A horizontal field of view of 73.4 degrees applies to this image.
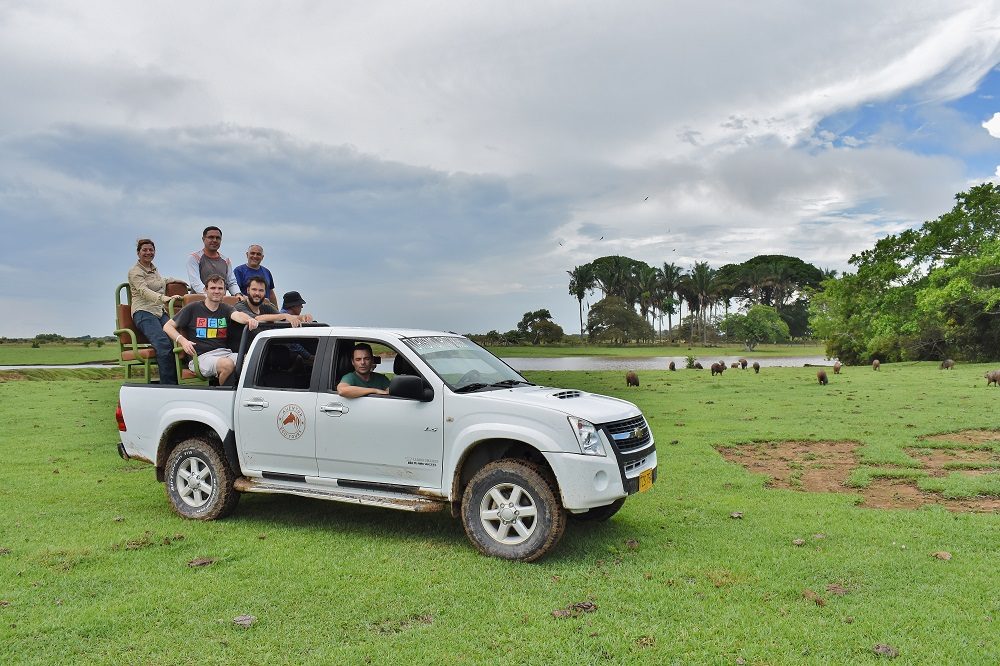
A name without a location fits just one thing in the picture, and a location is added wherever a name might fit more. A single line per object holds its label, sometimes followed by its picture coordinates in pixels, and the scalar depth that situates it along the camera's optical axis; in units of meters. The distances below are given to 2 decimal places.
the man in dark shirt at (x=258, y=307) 7.89
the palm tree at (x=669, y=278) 111.38
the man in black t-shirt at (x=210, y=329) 7.73
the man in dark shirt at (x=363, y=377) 6.68
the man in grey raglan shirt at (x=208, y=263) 9.06
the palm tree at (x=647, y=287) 109.94
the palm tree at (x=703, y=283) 108.69
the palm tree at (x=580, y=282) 107.00
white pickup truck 5.83
